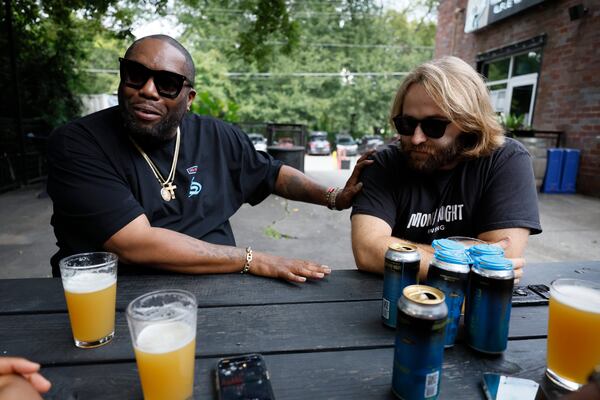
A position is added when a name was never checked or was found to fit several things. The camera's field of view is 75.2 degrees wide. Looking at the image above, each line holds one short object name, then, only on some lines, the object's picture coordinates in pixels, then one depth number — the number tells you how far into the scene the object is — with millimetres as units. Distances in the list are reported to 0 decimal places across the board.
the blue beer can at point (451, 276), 987
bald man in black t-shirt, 1564
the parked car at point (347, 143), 22906
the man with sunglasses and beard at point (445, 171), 1843
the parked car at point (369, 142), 22019
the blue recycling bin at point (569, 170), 7398
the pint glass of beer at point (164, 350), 832
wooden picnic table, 922
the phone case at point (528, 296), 1370
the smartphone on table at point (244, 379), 859
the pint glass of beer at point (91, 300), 1062
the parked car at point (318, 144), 22719
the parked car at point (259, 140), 18945
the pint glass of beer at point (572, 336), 915
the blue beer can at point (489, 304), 974
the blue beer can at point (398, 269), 1092
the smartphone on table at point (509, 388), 878
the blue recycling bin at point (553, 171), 7387
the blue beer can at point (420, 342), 784
